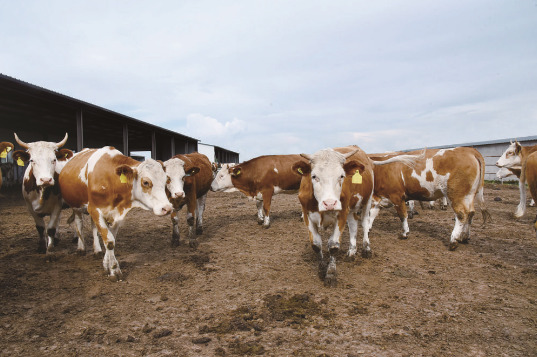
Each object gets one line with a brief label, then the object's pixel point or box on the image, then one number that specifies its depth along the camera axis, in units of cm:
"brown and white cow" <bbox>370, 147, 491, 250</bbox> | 575
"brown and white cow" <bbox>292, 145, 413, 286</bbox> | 378
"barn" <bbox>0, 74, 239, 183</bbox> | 1166
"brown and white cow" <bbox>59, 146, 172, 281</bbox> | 441
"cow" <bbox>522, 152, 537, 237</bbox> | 461
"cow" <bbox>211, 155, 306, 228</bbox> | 857
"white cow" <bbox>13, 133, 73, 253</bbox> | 515
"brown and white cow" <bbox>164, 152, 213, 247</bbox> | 543
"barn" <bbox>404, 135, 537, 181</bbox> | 2435
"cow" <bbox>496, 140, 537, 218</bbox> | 989
